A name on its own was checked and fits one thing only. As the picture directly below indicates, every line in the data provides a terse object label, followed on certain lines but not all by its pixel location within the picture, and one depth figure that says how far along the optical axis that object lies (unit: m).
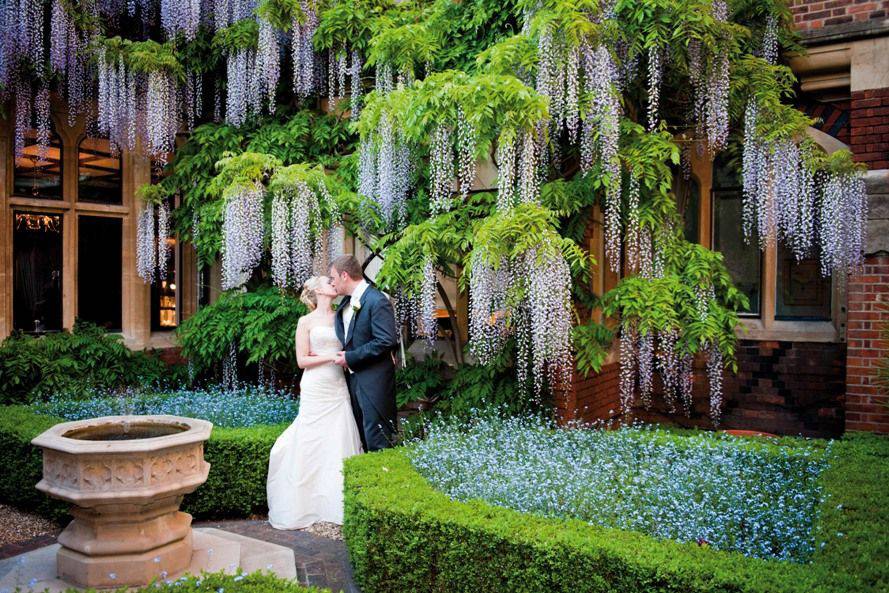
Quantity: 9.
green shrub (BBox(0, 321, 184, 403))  7.04
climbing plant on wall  5.13
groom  5.10
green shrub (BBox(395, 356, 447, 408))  6.76
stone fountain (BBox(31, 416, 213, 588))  3.77
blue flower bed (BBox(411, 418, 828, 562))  3.69
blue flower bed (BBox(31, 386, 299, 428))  6.46
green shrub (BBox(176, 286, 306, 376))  7.35
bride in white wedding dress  5.22
